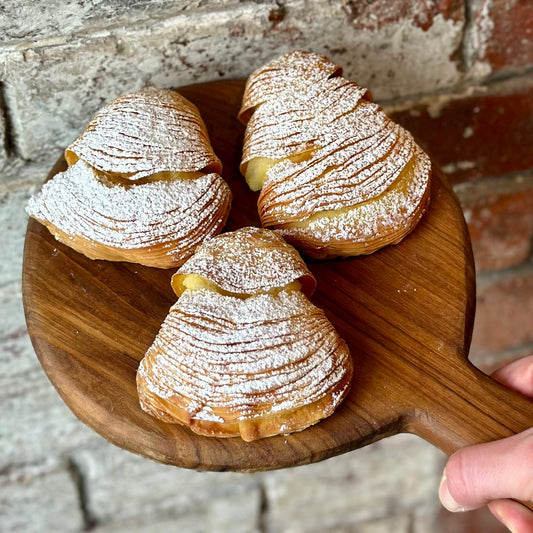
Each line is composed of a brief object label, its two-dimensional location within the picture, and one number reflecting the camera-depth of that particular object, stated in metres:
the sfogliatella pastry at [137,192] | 0.68
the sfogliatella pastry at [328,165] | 0.70
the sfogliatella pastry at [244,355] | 0.61
